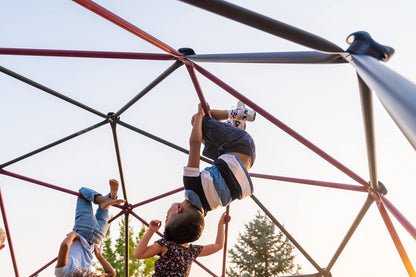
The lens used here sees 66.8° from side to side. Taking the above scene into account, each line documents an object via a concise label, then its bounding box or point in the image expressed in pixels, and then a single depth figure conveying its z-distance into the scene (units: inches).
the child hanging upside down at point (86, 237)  179.7
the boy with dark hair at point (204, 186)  141.6
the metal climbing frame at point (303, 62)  41.1
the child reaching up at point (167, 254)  161.8
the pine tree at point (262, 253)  771.4
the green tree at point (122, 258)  832.9
